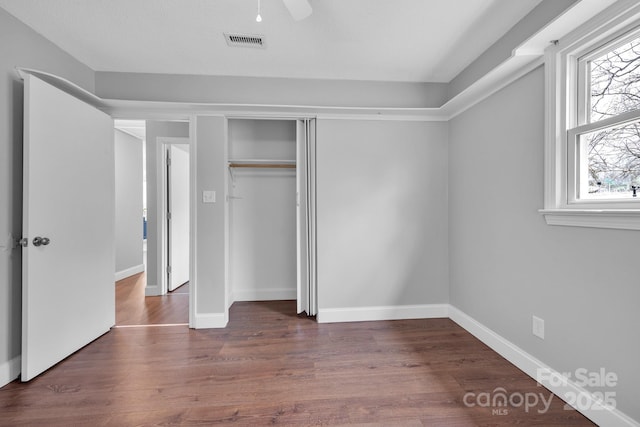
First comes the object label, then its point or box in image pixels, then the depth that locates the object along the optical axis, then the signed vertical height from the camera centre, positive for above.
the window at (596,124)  1.45 +0.48
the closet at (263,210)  3.46 +0.03
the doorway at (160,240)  3.44 -0.38
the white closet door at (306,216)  2.96 -0.04
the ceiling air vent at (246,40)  2.22 +1.37
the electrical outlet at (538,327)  1.87 -0.77
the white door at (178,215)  3.95 -0.04
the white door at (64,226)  1.91 -0.10
